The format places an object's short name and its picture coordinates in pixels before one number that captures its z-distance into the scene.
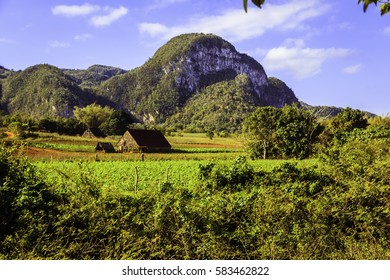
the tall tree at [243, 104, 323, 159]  47.38
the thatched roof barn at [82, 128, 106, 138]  68.96
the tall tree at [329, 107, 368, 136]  52.84
